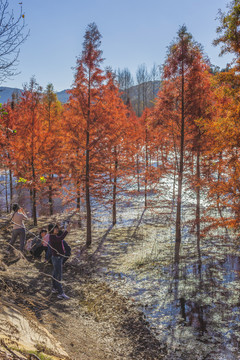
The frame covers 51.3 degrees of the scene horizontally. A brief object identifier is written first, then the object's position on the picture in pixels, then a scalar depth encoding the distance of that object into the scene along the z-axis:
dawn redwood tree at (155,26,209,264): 10.71
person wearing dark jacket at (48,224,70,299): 7.19
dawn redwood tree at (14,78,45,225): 15.02
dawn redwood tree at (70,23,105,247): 12.09
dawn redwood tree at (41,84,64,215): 16.15
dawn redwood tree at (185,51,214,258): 10.80
